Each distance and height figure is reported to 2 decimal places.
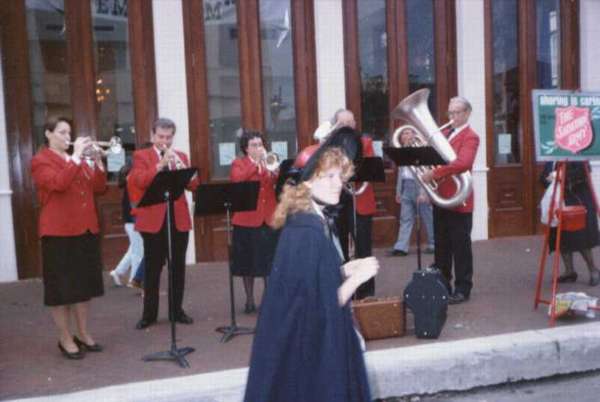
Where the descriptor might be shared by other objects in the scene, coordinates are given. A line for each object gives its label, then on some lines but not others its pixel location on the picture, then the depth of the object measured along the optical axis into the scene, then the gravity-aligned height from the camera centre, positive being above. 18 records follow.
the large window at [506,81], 10.00 +0.86
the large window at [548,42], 10.18 +1.45
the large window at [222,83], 8.86 +0.91
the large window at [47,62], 8.27 +1.21
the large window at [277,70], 9.12 +1.08
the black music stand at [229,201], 5.34 -0.42
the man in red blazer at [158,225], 5.67 -0.65
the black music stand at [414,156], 5.90 -0.13
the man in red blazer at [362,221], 6.45 -0.77
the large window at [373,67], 9.47 +1.11
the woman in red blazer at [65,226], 4.85 -0.52
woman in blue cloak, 2.74 -0.76
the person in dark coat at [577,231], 6.81 -1.01
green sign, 5.57 +0.07
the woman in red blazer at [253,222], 6.12 -0.70
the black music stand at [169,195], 4.96 -0.33
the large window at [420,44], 9.69 +1.44
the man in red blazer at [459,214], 6.18 -0.72
